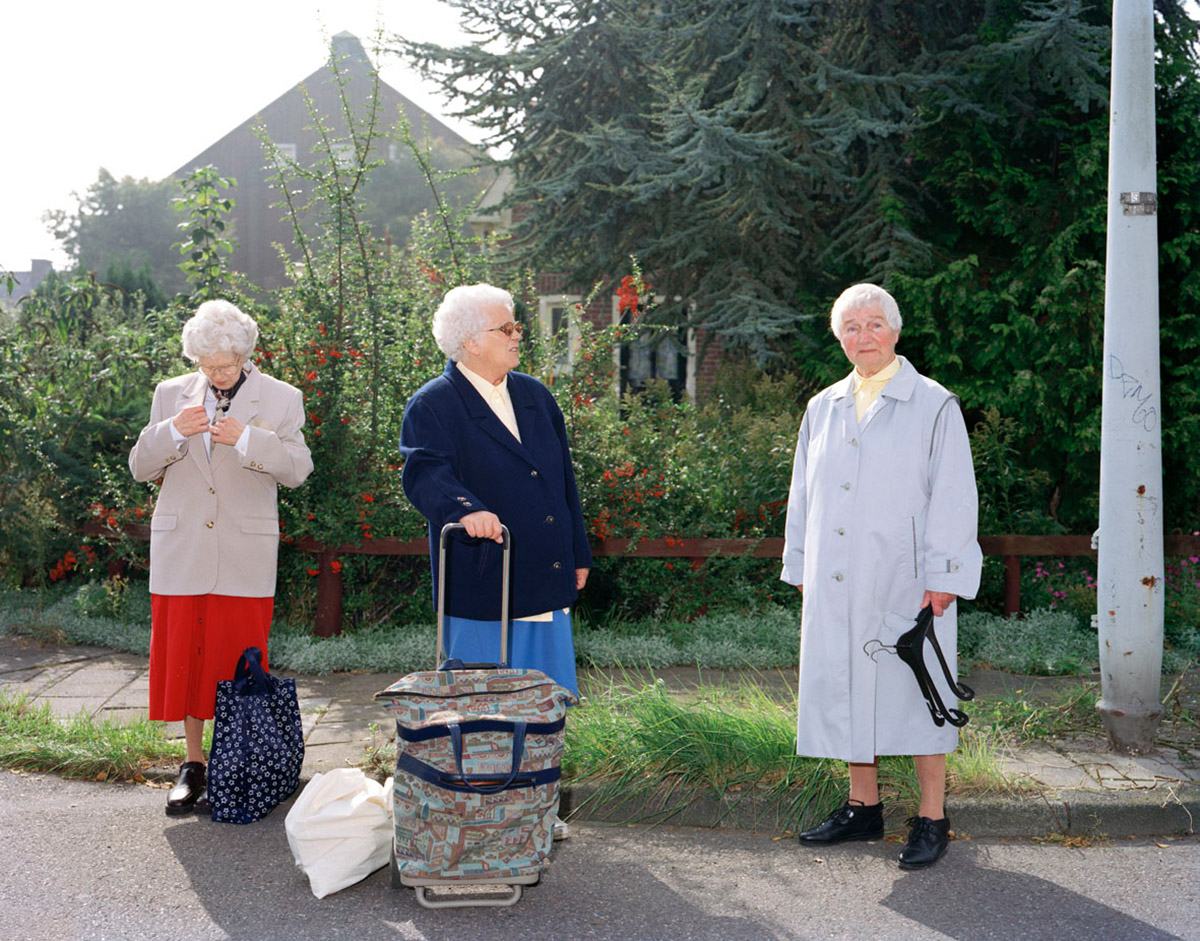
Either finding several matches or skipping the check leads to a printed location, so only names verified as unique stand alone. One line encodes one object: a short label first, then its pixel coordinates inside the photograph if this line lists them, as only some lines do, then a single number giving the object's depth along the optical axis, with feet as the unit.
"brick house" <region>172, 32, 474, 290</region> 124.26
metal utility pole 16.44
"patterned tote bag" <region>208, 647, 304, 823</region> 14.37
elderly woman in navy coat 13.20
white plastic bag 12.45
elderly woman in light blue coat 12.94
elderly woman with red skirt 14.97
